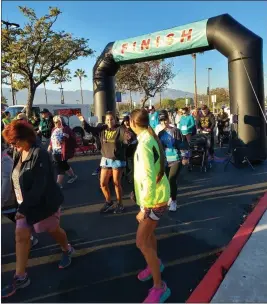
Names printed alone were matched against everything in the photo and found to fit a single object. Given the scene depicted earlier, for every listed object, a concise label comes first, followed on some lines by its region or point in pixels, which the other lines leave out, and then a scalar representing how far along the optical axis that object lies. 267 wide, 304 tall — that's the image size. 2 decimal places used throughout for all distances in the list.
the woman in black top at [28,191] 2.89
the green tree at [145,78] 27.53
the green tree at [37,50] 17.42
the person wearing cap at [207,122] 9.07
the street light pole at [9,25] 15.54
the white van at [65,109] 18.50
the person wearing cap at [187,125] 8.93
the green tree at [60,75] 21.28
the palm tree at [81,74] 62.24
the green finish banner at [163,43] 8.48
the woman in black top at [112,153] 4.80
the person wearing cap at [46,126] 10.59
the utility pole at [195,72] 38.94
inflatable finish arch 7.82
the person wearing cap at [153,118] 9.48
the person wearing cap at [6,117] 8.51
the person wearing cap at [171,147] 4.93
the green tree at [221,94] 57.48
